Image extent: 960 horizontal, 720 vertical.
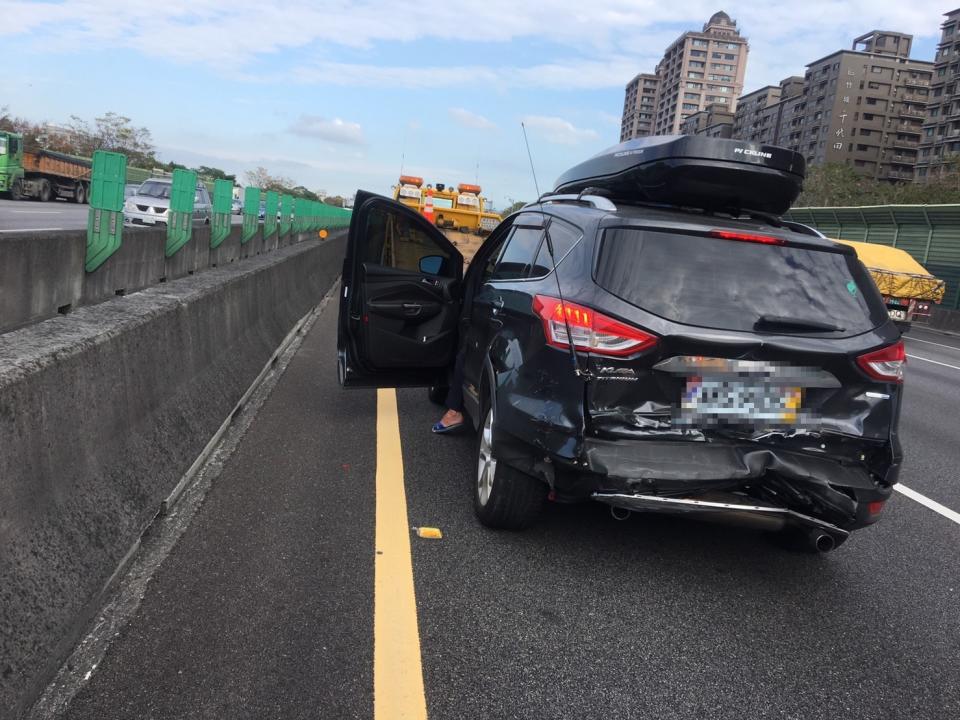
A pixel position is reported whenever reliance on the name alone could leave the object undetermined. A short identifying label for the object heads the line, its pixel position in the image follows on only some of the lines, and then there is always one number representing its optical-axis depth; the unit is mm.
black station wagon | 3768
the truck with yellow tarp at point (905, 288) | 19453
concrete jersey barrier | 2787
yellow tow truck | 23703
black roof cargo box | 4684
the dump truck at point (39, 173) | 30359
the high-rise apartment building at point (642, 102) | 185250
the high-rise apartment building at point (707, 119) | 141250
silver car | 19047
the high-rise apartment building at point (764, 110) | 126875
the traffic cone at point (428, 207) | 23547
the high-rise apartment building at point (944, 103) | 95062
